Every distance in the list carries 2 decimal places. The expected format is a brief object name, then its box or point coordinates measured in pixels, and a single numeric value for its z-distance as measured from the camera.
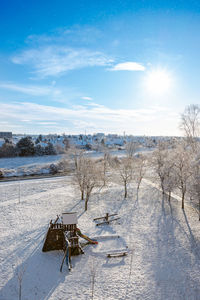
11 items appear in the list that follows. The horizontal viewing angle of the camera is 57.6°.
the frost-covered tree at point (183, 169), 18.52
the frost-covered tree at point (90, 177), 18.92
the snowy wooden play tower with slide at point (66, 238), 11.50
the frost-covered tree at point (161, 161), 22.60
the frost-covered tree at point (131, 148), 44.11
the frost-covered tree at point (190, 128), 29.00
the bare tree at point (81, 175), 19.21
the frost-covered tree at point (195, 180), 14.34
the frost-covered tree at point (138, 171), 26.25
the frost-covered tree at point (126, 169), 23.55
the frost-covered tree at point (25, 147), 48.75
